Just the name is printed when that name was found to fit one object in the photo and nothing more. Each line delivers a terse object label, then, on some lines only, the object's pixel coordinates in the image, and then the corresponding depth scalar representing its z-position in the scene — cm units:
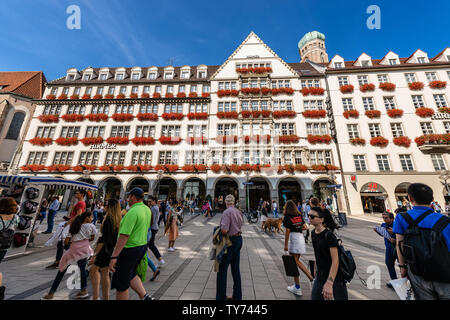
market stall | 614
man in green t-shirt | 256
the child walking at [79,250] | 334
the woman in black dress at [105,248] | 295
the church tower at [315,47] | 5144
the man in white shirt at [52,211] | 915
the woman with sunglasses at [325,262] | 221
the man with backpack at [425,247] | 188
